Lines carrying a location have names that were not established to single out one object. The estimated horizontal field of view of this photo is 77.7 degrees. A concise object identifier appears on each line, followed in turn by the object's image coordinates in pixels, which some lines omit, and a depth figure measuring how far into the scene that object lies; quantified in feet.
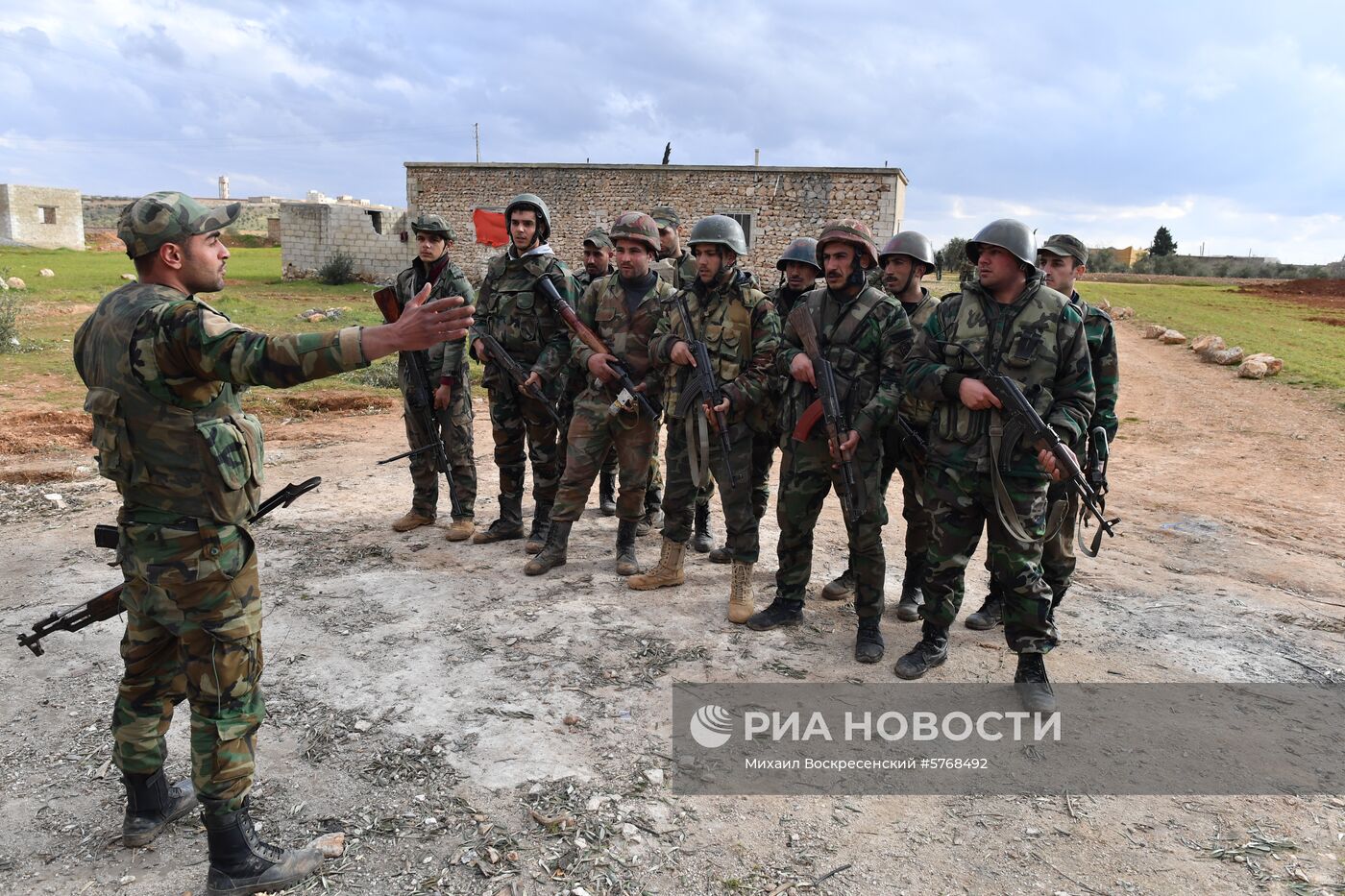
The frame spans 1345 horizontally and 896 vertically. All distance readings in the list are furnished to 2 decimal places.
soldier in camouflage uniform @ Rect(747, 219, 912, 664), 13.98
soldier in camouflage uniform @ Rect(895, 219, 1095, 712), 12.30
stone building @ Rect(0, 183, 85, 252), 112.68
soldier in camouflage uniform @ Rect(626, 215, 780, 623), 15.43
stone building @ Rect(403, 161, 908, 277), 66.95
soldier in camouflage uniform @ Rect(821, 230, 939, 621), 15.78
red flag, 70.90
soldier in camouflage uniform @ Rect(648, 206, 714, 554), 19.74
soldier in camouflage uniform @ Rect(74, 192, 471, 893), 7.96
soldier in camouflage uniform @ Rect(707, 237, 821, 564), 15.71
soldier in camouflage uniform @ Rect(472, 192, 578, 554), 18.51
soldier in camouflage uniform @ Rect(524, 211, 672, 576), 17.19
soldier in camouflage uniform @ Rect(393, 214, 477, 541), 18.47
